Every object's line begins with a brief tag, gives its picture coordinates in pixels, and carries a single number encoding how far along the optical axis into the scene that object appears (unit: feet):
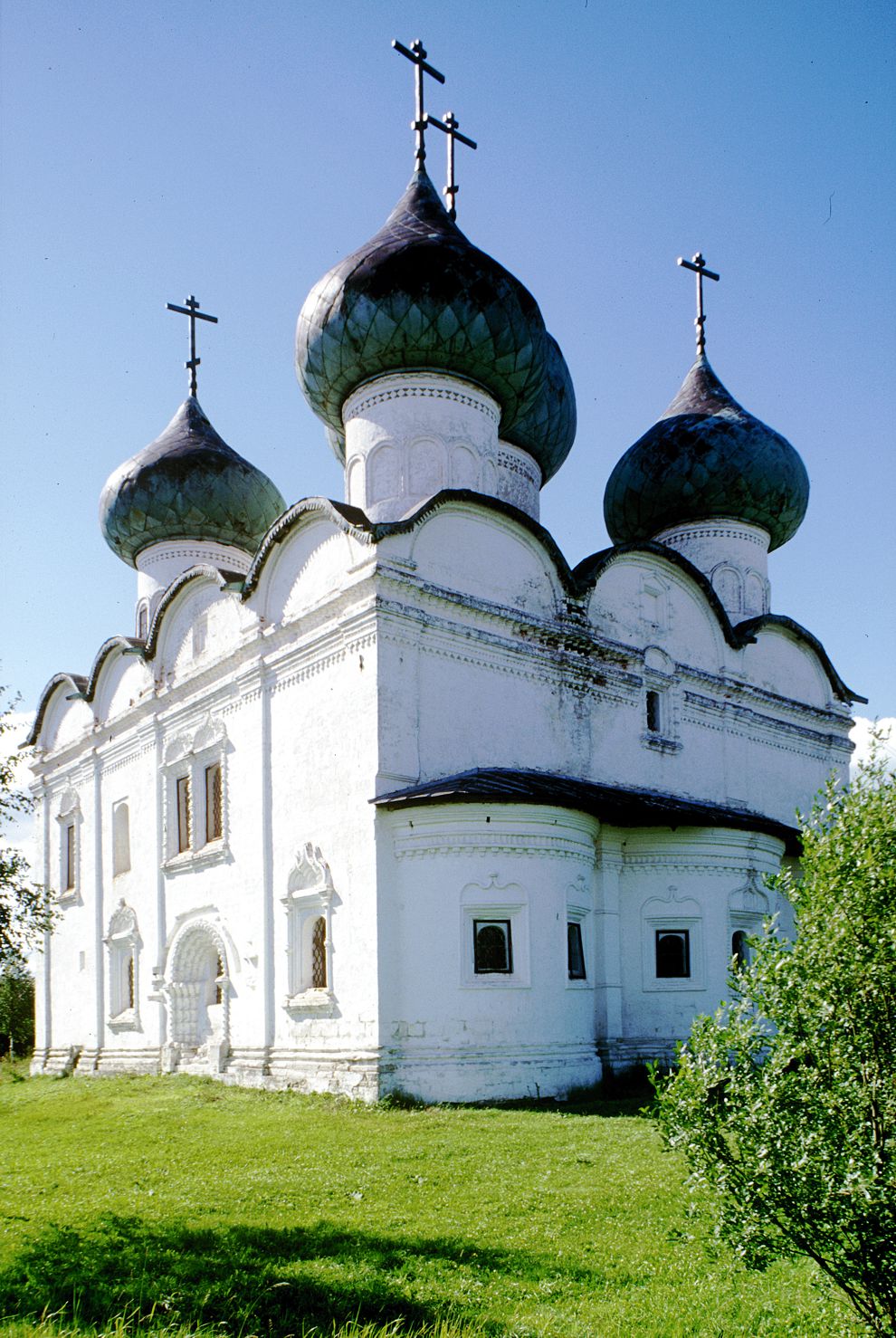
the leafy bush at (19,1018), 71.10
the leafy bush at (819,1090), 12.98
